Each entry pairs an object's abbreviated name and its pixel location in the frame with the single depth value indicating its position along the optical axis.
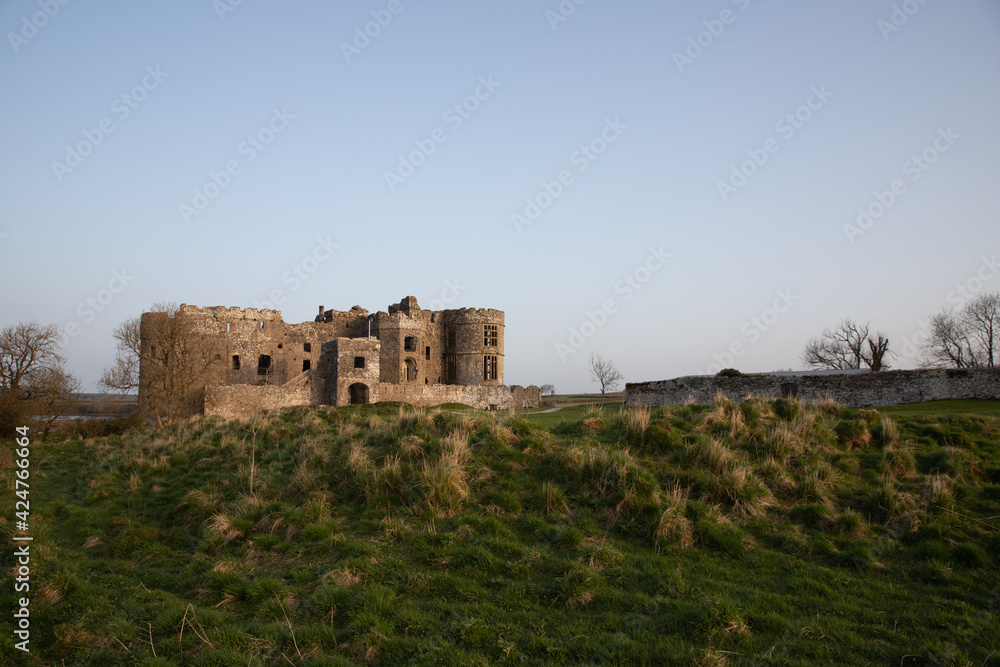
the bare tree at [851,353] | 51.59
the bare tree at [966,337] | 49.41
